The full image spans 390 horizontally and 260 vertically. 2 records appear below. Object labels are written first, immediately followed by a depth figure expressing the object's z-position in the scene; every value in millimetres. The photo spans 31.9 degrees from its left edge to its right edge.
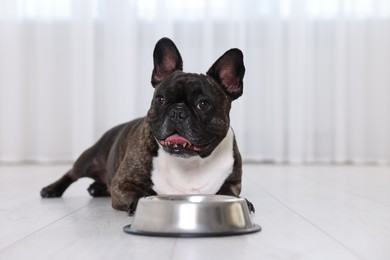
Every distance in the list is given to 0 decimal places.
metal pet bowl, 1756
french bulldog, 2260
